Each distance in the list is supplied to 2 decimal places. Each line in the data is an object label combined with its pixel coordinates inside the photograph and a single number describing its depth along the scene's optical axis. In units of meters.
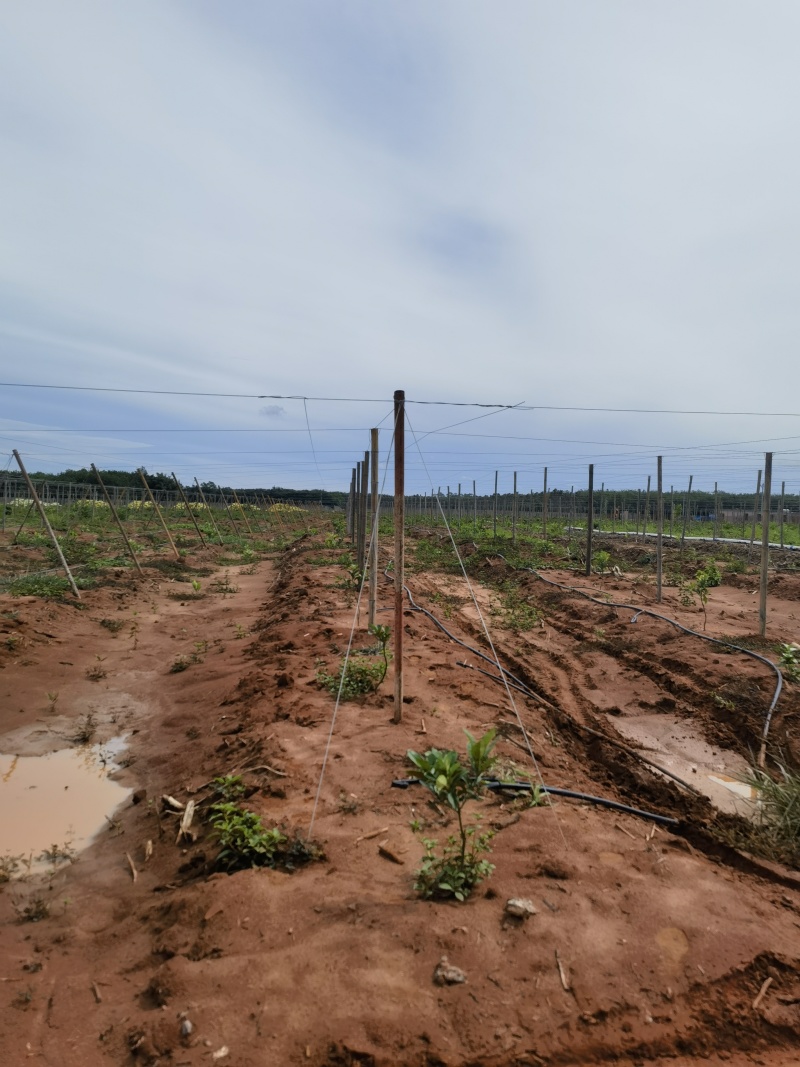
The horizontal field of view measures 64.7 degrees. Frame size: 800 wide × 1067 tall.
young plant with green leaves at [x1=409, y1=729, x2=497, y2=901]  3.08
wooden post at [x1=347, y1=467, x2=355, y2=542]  22.23
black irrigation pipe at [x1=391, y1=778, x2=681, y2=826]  4.14
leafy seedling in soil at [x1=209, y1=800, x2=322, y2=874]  3.43
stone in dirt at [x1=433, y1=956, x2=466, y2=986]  2.54
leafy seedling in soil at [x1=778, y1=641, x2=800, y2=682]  6.56
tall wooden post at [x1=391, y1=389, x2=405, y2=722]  4.76
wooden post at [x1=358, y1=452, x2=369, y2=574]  11.15
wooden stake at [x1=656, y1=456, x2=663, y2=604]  10.62
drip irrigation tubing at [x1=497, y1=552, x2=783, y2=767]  5.83
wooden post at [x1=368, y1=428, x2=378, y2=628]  6.66
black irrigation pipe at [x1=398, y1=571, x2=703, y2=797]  5.18
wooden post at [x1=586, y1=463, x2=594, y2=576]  13.83
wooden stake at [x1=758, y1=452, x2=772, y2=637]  8.00
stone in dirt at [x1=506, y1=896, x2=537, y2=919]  2.88
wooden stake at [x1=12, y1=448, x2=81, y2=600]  10.51
